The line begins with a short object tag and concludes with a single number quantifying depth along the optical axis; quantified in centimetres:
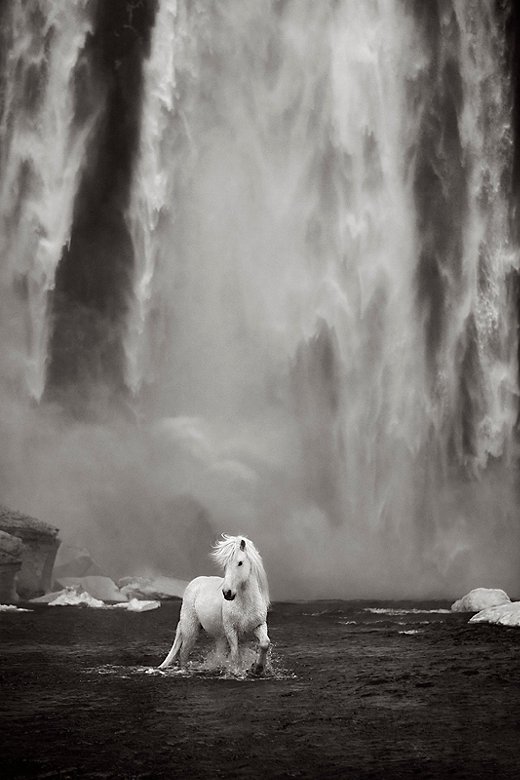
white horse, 1777
